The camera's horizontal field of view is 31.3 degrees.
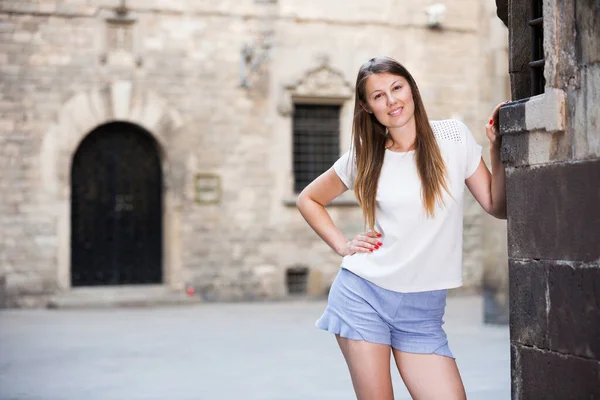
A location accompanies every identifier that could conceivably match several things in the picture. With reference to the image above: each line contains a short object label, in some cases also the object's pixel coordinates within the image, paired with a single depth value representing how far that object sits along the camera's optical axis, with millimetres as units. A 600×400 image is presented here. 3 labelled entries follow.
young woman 3893
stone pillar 3744
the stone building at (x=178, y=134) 16234
